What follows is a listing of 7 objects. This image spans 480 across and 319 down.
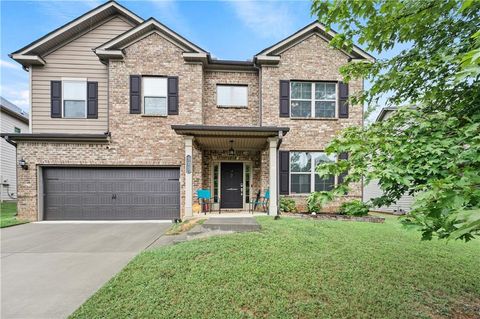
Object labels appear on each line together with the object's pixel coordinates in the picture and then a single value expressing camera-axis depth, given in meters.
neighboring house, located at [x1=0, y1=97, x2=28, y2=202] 15.37
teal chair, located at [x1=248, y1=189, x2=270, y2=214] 9.12
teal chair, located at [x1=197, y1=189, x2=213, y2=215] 8.46
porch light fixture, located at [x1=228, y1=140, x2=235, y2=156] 9.54
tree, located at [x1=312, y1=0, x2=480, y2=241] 1.53
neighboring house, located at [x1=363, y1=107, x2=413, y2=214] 11.77
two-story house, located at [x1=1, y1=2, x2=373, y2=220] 9.16
